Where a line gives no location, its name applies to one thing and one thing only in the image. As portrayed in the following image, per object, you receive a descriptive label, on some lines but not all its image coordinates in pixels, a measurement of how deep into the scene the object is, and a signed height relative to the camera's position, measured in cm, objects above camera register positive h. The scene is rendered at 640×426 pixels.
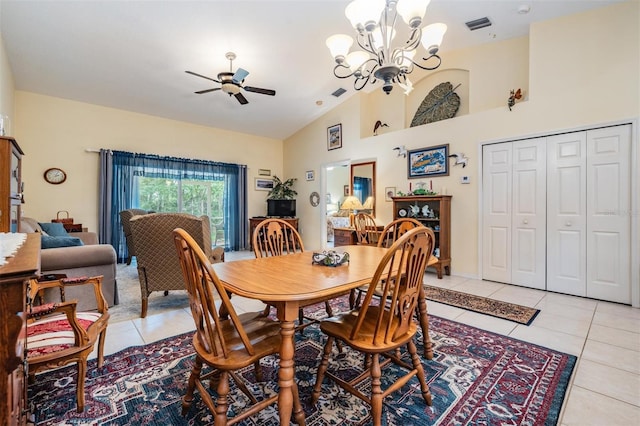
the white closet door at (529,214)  362 +0
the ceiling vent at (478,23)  358 +244
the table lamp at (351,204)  543 +17
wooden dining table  122 -35
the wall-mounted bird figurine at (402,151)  493 +108
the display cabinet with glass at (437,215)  424 -3
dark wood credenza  675 -21
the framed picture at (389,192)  509 +38
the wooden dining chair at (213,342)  118 -61
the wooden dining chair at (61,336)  133 -64
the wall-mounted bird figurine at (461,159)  423 +81
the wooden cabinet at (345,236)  525 -45
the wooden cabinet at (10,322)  65 -25
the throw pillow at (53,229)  378 -24
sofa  257 -51
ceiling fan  366 +172
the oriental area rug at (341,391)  144 -102
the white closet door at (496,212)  388 +2
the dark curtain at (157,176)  512 +63
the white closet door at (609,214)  308 +0
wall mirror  548 +58
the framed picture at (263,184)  730 +73
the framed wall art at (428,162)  442 +83
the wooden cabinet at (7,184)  196 +20
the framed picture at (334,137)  611 +166
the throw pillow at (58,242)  274 -30
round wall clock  467 +60
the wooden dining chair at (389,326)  131 -61
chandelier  210 +147
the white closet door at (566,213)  334 +1
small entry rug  274 -97
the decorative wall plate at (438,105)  456 +178
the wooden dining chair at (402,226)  268 -13
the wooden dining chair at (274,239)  240 -24
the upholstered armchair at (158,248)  268 -34
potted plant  723 +55
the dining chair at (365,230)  472 -29
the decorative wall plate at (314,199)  671 +33
